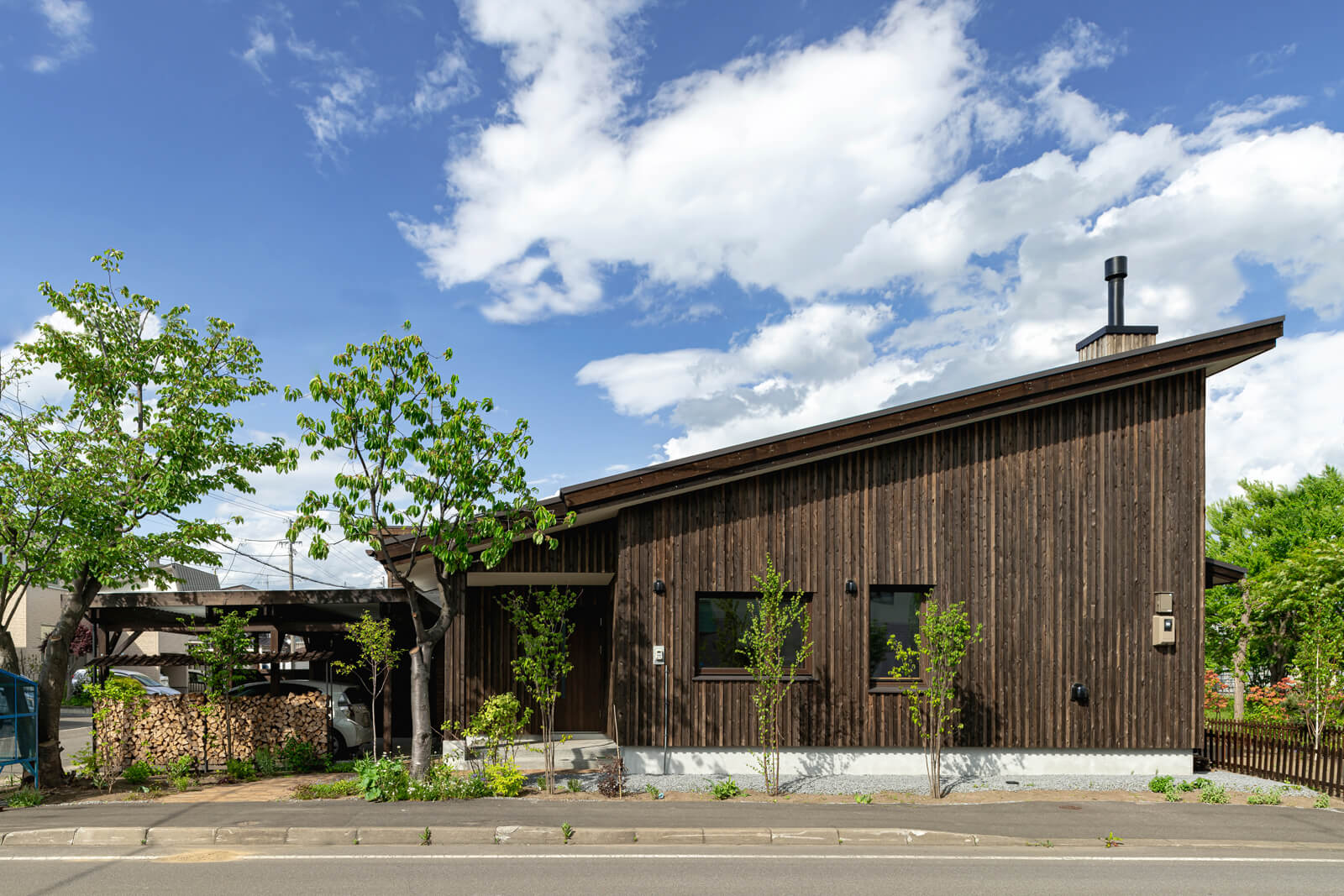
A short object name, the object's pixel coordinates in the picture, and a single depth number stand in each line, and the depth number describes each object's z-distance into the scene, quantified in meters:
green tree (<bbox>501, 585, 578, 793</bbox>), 12.53
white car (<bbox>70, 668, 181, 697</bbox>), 30.09
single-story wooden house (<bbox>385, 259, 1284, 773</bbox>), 13.02
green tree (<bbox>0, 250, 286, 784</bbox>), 12.74
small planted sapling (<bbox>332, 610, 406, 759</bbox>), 14.05
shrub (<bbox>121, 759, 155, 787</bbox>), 12.85
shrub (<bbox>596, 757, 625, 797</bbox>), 11.58
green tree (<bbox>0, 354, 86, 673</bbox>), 12.55
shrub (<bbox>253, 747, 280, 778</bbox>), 13.73
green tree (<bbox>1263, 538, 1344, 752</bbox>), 14.45
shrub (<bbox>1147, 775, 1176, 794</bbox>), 12.16
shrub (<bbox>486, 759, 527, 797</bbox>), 11.68
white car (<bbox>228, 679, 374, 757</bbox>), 15.36
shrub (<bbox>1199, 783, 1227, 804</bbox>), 11.70
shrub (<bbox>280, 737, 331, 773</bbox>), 14.08
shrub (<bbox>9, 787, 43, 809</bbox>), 11.45
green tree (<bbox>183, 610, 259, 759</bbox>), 13.53
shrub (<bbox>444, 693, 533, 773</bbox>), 12.34
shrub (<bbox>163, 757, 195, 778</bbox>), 12.73
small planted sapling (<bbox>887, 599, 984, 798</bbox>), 12.09
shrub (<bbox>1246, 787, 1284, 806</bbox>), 11.59
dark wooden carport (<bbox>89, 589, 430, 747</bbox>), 14.41
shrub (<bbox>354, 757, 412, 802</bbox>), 11.35
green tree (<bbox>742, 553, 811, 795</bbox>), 12.30
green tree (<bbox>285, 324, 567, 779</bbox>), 11.52
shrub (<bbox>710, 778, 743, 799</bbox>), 11.54
